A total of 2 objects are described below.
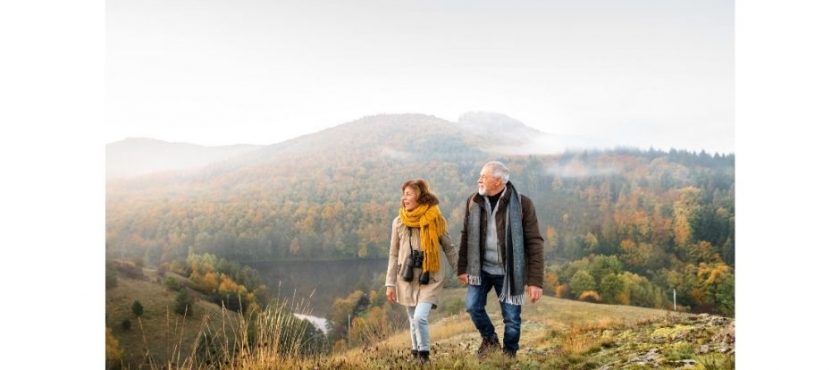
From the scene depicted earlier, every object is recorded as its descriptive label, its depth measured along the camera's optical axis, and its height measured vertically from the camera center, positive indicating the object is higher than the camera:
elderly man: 5.55 -0.52
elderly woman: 5.59 -0.60
